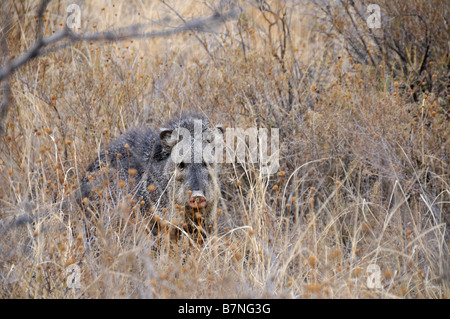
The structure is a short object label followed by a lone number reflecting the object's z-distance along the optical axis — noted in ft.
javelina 30.14
